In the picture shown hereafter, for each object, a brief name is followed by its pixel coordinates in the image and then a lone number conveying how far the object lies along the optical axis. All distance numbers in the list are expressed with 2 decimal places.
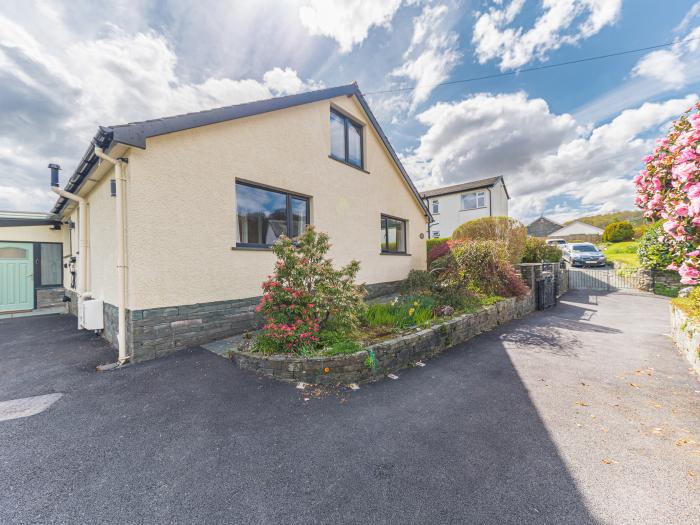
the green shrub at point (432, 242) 16.10
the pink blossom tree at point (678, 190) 2.89
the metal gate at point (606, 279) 13.36
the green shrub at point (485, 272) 8.66
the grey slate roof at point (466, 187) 24.75
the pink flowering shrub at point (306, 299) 4.32
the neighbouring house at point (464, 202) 24.84
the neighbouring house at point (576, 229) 50.84
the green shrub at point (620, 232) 30.20
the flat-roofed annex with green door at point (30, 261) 9.15
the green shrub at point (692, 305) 5.02
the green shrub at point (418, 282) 8.68
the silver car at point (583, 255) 18.47
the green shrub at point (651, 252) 11.36
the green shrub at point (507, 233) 12.54
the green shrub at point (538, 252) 13.58
